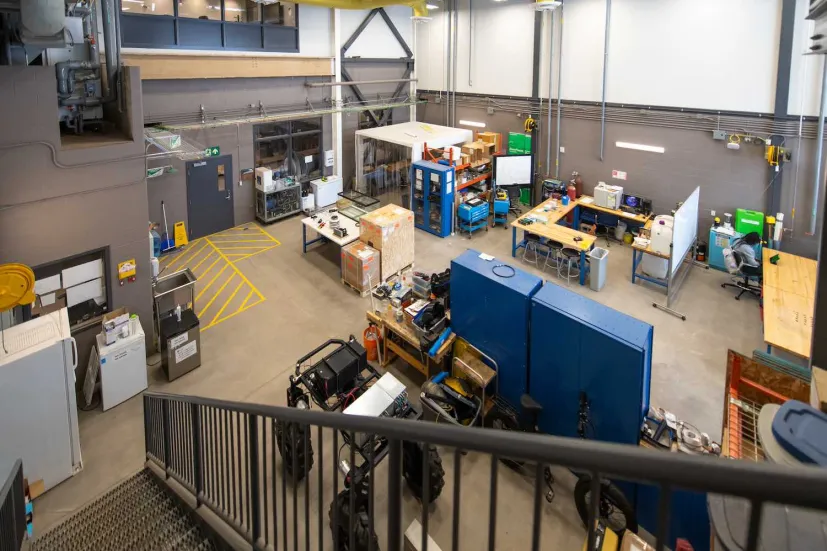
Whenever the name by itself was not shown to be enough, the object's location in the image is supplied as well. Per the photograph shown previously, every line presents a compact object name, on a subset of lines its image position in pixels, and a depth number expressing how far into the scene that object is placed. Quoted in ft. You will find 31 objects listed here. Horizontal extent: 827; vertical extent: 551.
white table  32.09
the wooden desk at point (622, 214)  34.58
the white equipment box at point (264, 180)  39.55
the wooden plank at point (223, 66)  31.83
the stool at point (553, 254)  32.53
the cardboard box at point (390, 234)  30.30
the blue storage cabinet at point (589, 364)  14.60
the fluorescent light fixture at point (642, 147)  35.70
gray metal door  37.04
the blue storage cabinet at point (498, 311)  17.40
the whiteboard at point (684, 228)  26.40
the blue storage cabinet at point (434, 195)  37.42
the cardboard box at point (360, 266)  29.50
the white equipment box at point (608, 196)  35.91
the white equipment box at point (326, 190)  43.91
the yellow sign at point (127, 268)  21.91
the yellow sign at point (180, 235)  36.55
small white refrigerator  20.27
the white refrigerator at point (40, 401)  15.92
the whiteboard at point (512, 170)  40.34
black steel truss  45.24
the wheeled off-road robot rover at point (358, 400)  12.53
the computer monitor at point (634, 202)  35.91
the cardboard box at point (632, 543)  12.20
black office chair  27.71
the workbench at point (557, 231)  30.70
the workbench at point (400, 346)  19.99
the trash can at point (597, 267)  29.93
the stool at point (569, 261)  31.37
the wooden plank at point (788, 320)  19.45
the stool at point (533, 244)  33.96
